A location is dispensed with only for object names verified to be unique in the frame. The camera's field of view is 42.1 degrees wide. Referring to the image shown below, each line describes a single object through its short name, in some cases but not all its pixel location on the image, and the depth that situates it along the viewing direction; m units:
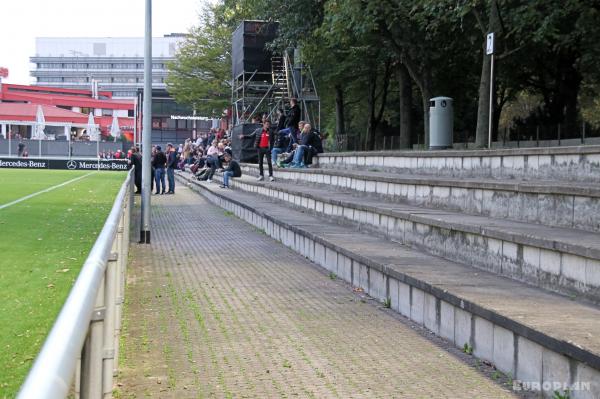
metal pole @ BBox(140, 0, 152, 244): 14.70
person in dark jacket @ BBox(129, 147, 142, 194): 30.32
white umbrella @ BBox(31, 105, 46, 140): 65.50
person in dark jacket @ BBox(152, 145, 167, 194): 30.92
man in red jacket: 22.67
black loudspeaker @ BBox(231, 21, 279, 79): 34.19
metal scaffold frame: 33.47
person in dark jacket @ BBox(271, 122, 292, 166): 25.44
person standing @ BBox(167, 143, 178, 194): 32.09
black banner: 57.34
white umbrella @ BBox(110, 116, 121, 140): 64.12
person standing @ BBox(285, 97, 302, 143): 24.47
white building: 170.62
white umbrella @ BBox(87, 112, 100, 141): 63.21
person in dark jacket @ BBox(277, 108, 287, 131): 25.58
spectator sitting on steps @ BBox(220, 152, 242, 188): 28.06
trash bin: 18.27
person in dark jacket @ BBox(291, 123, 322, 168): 22.47
